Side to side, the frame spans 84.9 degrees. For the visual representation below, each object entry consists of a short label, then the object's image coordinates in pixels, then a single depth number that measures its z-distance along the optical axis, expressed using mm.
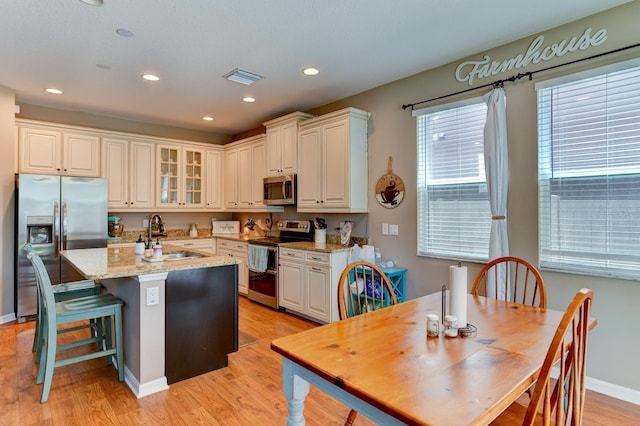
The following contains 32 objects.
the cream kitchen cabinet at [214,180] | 5957
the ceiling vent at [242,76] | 3502
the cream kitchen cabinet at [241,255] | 5076
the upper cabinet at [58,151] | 4324
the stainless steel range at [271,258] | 4487
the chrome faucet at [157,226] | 5465
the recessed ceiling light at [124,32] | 2674
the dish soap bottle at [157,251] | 2730
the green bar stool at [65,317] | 2344
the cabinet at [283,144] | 4547
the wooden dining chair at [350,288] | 1843
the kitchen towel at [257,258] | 4574
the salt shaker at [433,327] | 1498
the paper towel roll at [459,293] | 1531
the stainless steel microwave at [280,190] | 4637
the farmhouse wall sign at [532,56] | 2496
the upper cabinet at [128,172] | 4934
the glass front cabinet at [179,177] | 5438
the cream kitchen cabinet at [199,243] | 5355
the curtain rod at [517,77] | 2389
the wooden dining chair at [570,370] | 925
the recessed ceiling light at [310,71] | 3457
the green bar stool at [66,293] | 2879
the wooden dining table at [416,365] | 988
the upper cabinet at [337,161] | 3920
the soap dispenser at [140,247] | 3043
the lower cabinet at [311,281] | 3783
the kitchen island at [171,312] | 2434
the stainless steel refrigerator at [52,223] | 3945
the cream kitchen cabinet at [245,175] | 5297
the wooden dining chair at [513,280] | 2809
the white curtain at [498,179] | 2855
